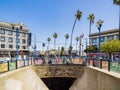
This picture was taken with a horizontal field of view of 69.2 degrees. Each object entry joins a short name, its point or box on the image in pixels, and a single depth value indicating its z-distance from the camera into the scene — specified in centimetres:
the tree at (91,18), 3066
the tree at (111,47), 2727
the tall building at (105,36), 3935
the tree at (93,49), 4041
